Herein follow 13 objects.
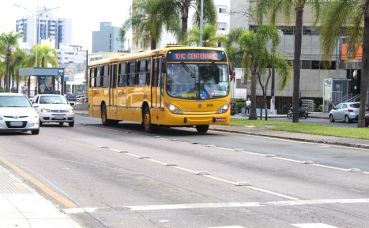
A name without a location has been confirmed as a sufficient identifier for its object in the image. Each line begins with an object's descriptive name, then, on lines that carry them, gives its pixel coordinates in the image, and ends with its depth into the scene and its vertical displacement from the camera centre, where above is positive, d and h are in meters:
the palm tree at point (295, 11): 34.28 +4.16
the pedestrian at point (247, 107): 65.50 -1.72
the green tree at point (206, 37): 47.81 +3.84
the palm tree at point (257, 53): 42.66 +2.42
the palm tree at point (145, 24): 47.20 +4.80
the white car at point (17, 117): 25.22 -1.23
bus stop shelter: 67.73 +1.16
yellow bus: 26.20 +0.04
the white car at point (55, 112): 32.66 -1.30
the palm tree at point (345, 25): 30.95 +3.17
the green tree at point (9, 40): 94.22 +6.37
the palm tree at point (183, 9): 43.97 +5.38
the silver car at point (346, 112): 47.06 -1.45
